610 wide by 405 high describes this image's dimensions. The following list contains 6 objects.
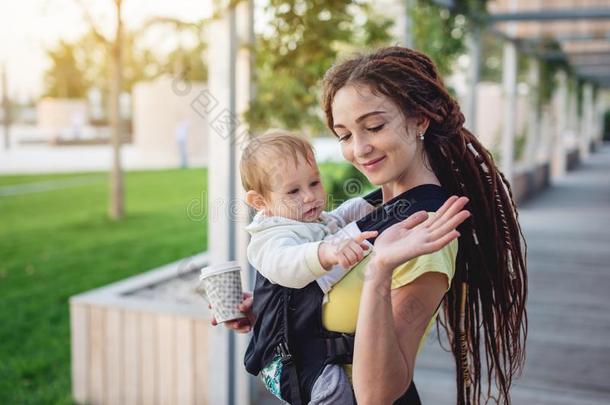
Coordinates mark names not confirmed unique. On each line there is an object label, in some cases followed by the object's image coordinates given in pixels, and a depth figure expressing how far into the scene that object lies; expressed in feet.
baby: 4.29
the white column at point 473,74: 25.22
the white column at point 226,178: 10.44
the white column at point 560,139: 54.13
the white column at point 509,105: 34.22
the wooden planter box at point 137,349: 11.00
